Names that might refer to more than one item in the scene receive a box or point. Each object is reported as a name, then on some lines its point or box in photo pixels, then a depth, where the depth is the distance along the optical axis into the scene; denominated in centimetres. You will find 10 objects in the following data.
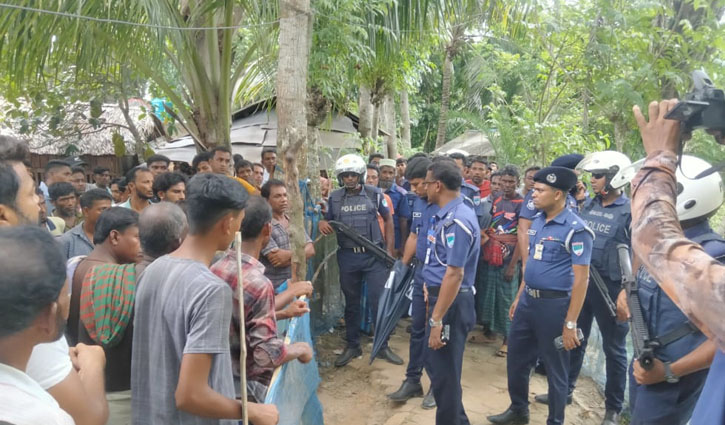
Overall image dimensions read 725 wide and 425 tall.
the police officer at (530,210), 486
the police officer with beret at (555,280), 375
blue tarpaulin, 270
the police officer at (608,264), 438
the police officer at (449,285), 368
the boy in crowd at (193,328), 177
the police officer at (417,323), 459
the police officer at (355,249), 562
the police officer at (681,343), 249
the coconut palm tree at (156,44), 509
